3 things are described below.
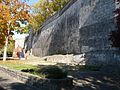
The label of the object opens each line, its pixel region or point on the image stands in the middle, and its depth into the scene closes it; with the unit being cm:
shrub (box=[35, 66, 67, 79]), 400
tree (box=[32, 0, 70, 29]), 2179
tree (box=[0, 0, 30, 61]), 1052
